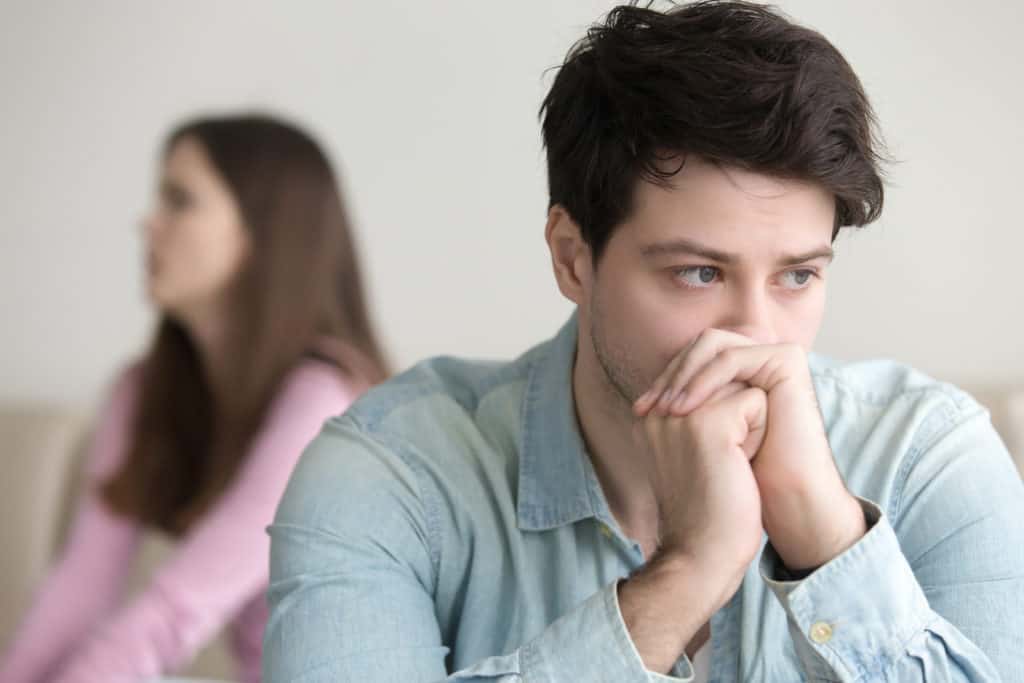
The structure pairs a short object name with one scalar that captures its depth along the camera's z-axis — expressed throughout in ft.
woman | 13.70
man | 6.78
